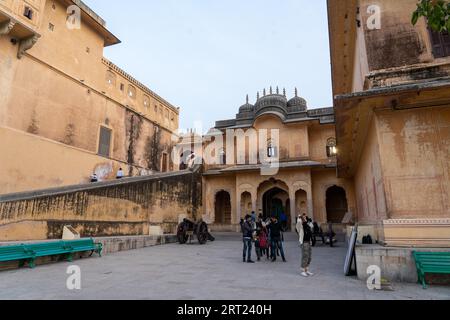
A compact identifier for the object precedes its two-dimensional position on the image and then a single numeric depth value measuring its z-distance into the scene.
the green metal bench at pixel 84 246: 8.17
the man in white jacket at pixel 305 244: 6.46
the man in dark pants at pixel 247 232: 8.84
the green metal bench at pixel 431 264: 5.09
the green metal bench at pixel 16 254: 6.29
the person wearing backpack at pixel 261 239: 9.03
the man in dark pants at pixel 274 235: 8.87
